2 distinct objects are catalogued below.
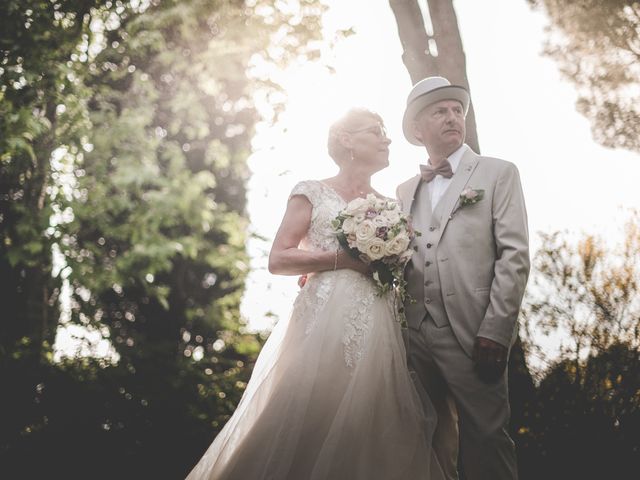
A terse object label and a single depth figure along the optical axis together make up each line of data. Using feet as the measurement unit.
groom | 8.75
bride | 8.44
